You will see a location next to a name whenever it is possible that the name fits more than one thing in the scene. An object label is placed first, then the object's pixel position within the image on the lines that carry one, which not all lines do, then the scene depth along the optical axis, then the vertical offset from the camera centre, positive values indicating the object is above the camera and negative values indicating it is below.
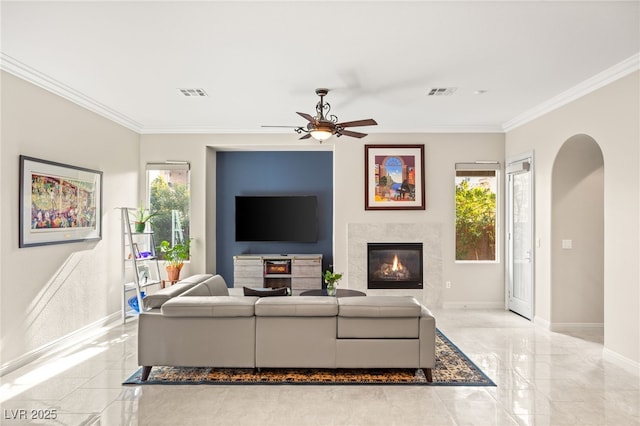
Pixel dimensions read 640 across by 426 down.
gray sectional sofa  3.59 -0.99
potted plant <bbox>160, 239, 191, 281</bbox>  6.61 -0.63
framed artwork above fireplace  6.93 +0.67
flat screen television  7.51 -0.02
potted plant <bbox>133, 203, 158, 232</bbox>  6.04 -0.04
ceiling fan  4.49 +0.98
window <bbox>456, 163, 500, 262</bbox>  6.99 +0.04
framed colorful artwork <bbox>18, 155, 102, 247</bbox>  4.21 +0.15
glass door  6.03 -0.28
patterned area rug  3.61 -1.39
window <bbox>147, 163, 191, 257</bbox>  7.00 +0.21
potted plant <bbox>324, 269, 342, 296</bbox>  4.98 -0.75
